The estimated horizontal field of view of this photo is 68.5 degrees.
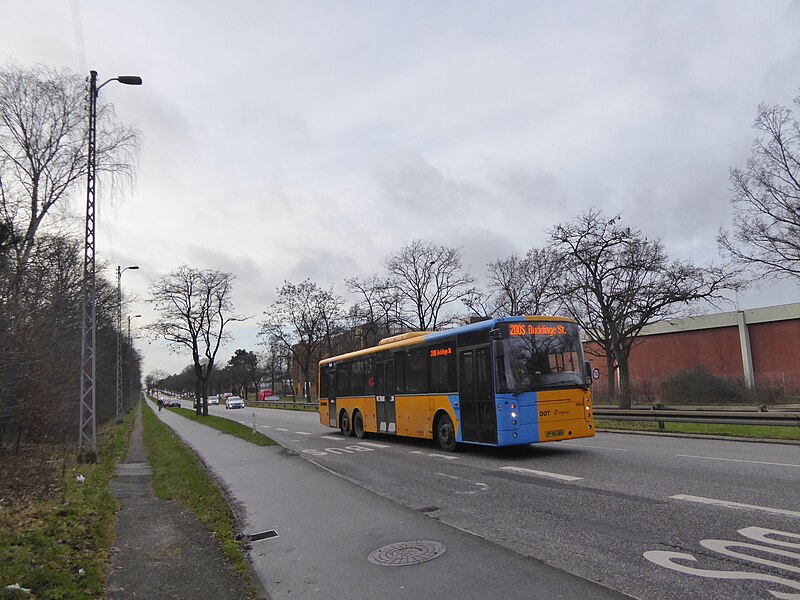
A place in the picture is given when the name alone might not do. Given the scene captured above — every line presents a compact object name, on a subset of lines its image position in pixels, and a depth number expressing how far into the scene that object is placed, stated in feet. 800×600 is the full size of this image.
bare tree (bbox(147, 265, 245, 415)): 142.74
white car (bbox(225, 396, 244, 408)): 229.25
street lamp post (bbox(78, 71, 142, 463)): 49.83
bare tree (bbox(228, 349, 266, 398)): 383.24
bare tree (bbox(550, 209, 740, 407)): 94.89
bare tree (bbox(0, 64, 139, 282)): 73.46
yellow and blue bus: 41.65
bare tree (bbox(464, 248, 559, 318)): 116.26
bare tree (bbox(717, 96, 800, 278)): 84.07
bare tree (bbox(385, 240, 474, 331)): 156.46
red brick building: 126.21
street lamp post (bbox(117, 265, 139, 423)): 120.98
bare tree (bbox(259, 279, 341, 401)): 189.26
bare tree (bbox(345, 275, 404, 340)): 162.50
